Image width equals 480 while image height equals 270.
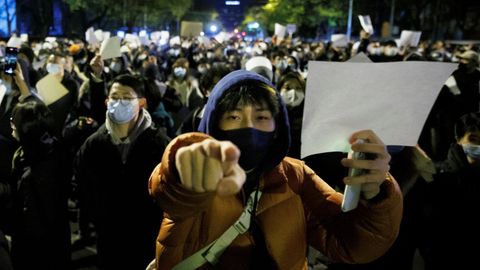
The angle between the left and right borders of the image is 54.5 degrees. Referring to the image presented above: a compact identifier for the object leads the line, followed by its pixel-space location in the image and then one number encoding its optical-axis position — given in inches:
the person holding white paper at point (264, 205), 59.4
